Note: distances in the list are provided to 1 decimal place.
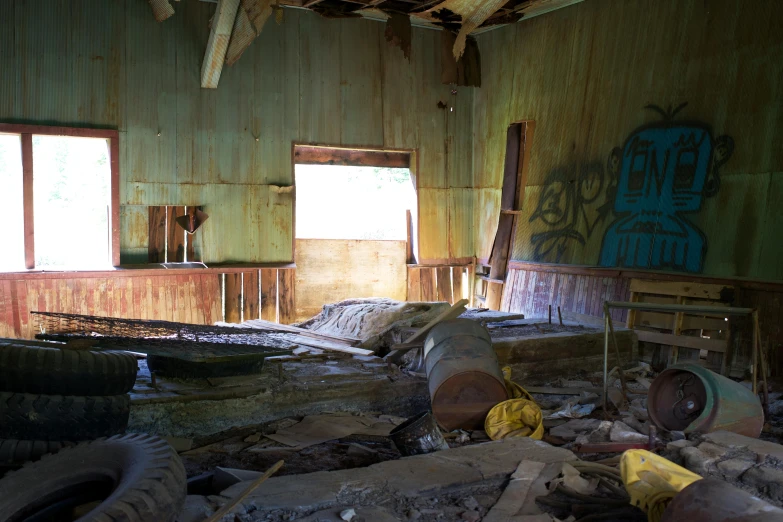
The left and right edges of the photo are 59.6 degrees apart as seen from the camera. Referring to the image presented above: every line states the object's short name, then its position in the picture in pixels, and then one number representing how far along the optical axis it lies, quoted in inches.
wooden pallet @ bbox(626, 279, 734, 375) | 331.3
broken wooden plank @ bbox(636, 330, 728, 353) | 330.3
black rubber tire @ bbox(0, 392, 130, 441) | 190.4
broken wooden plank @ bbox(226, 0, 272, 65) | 386.9
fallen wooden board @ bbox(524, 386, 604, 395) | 307.1
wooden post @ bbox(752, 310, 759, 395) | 251.0
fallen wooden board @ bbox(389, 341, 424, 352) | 296.5
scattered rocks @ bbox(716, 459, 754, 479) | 173.9
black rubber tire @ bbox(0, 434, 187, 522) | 142.9
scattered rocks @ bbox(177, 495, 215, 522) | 154.6
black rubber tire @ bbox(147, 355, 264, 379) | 254.4
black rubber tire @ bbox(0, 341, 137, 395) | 191.6
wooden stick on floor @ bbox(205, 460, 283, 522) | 149.3
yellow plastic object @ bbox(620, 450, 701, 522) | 152.0
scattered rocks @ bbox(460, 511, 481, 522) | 164.9
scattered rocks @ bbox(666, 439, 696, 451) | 189.5
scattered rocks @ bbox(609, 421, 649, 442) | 229.0
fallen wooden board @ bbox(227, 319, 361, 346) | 356.3
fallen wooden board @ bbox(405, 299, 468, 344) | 286.4
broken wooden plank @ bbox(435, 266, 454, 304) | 511.2
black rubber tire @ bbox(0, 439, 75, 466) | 189.7
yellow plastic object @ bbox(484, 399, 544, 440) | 243.0
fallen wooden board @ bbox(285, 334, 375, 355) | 324.2
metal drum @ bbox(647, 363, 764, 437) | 212.7
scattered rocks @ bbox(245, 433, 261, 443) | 241.1
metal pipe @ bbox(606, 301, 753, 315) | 254.7
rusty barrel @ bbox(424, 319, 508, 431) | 249.3
